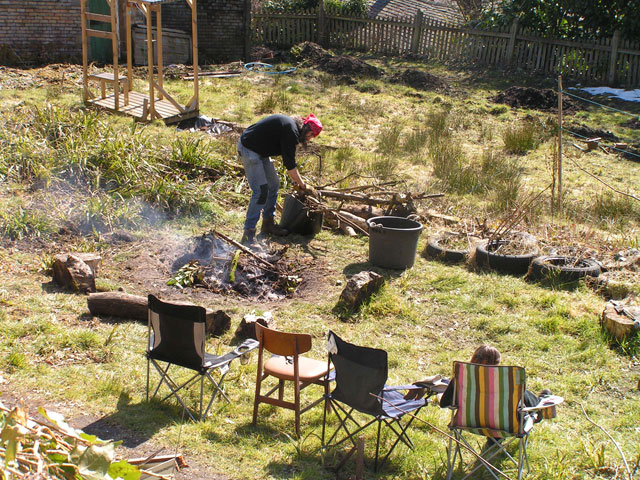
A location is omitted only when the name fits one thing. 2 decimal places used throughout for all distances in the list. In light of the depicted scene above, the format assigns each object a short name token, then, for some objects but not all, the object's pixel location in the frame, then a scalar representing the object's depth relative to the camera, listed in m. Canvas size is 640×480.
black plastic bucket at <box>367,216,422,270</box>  8.00
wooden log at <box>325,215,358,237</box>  9.31
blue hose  20.20
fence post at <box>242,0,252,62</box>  22.66
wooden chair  4.54
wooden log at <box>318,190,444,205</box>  9.05
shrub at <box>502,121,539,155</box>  13.73
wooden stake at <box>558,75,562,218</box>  9.11
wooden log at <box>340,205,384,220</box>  9.62
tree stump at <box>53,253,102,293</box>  6.82
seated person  4.29
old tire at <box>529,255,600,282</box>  7.76
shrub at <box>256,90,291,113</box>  15.47
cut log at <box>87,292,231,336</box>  6.39
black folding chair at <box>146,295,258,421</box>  4.75
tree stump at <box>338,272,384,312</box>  6.98
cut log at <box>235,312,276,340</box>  6.21
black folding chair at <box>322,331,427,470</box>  4.29
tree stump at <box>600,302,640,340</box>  6.31
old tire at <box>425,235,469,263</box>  8.51
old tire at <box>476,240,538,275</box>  8.12
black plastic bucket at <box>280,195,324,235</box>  8.79
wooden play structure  12.54
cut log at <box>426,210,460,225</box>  9.84
